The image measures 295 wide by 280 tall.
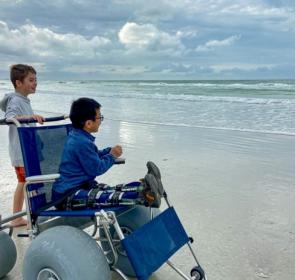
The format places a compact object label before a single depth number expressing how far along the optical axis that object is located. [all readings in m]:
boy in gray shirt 2.38
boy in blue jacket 1.67
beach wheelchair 1.50
